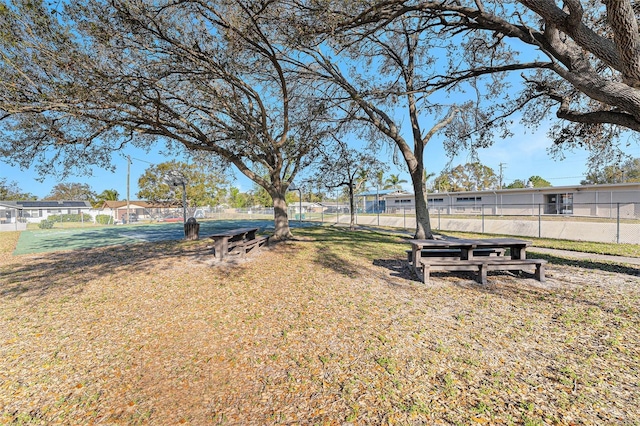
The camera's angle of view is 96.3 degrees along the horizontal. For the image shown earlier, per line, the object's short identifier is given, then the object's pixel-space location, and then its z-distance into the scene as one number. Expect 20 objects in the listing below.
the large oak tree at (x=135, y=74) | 5.67
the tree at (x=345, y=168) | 14.41
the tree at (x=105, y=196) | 57.41
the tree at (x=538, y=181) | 54.69
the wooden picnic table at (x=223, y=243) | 7.88
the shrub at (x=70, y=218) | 30.80
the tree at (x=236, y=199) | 61.18
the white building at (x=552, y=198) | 21.67
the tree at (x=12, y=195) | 55.12
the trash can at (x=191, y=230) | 13.64
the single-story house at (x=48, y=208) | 39.98
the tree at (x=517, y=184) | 58.91
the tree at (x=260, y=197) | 55.06
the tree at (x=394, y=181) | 49.17
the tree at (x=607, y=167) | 8.65
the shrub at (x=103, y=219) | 33.84
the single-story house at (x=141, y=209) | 38.94
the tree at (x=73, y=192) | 70.44
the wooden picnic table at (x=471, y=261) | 5.43
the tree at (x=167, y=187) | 40.38
